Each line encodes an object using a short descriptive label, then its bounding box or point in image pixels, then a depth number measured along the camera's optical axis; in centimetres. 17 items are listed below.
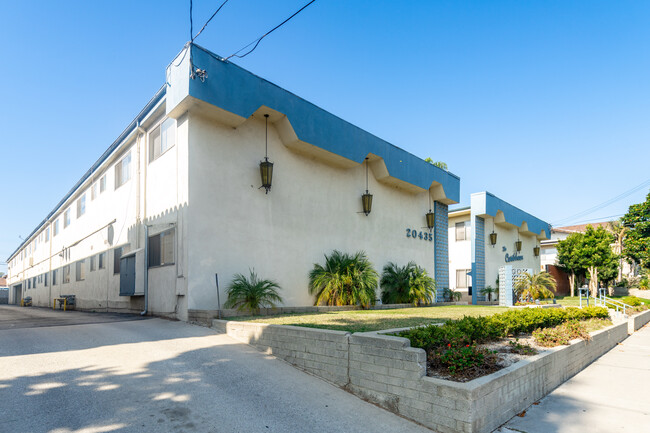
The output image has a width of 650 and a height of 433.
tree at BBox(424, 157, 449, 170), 3241
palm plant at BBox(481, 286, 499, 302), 2331
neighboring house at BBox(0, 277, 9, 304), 5028
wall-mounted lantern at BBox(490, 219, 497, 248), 2462
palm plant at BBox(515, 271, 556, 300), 1845
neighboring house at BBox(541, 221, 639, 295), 3656
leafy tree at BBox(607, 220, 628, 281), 3981
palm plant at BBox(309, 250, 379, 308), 1256
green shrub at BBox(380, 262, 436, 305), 1562
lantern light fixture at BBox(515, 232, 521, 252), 2777
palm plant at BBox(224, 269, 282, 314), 1010
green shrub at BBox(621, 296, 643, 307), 1803
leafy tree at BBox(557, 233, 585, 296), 3134
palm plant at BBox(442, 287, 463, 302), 1962
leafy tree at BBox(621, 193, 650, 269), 3117
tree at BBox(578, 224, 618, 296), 3030
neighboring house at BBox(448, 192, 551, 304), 2341
